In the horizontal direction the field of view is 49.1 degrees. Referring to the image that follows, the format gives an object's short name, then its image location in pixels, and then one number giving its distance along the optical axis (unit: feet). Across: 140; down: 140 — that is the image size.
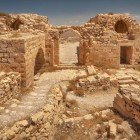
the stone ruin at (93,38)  33.41
